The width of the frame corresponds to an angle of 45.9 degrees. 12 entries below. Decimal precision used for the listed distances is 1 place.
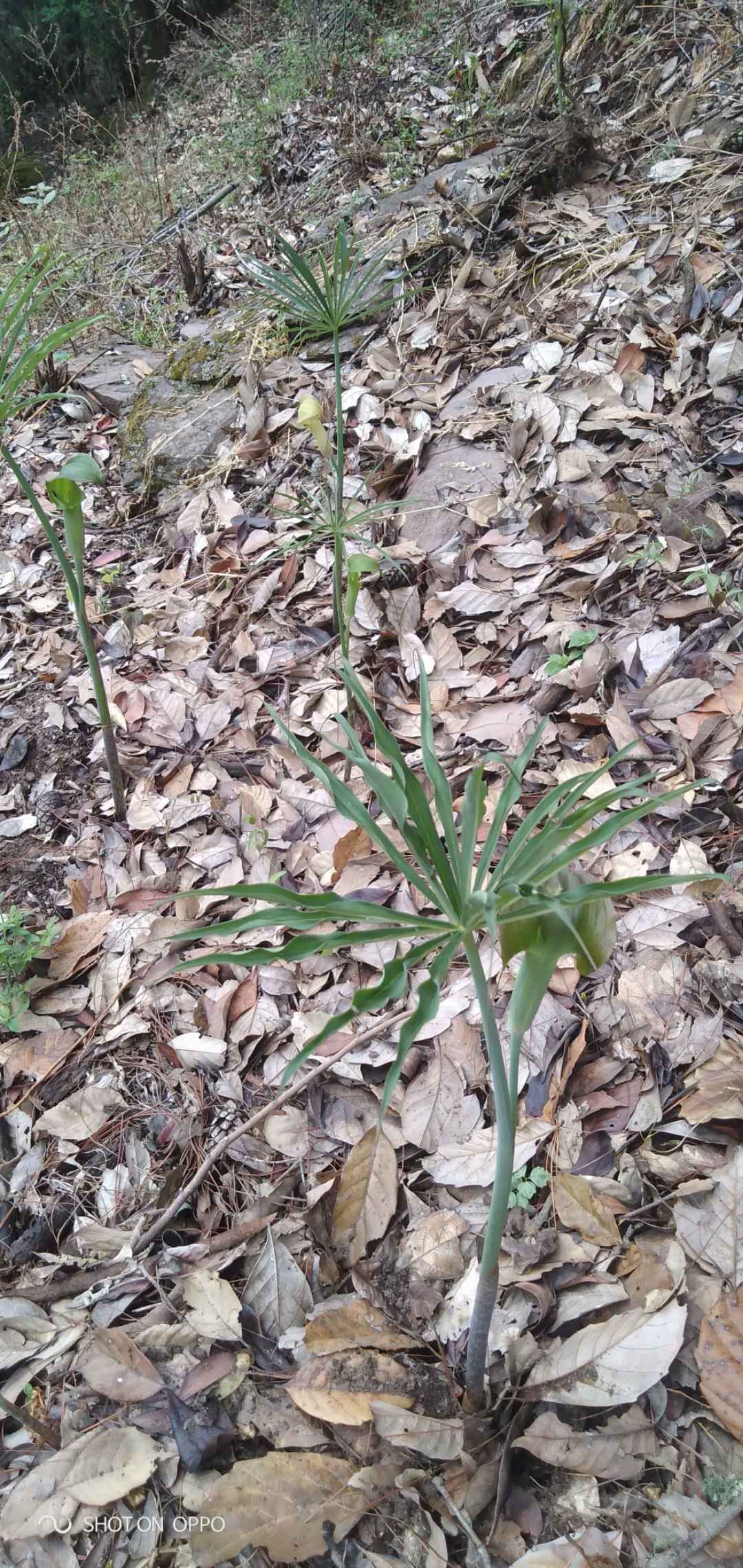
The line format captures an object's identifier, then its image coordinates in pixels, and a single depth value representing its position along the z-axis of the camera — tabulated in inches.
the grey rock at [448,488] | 94.4
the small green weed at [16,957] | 66.9
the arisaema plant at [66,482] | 63.7
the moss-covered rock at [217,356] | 131.5
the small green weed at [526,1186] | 49.3
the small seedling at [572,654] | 75.1
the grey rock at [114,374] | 135.9
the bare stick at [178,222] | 175.6
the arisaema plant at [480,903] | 28.3
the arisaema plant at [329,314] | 75.5
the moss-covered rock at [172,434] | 120.3
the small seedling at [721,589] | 73.4
